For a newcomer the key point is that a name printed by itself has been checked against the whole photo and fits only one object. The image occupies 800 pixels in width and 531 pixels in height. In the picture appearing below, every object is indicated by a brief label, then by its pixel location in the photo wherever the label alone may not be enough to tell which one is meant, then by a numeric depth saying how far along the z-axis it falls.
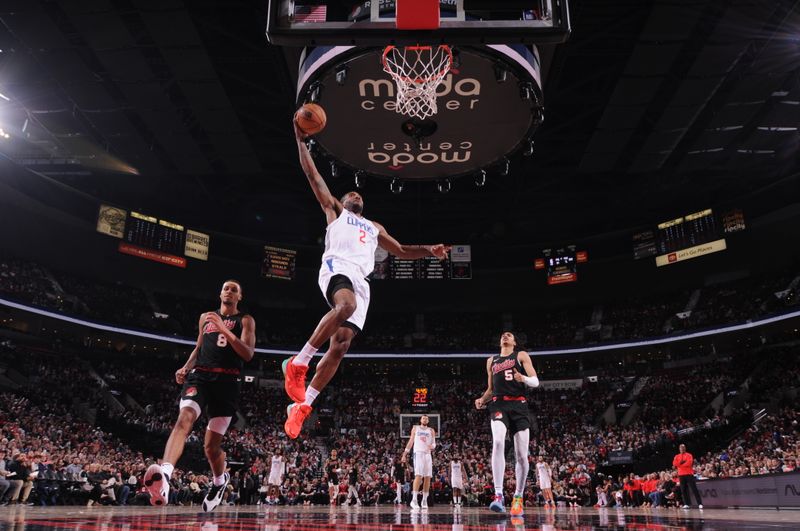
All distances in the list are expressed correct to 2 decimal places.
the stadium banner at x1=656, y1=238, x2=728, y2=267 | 25.95
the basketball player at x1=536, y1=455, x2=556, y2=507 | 17.05
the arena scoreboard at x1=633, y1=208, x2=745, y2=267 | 25.92
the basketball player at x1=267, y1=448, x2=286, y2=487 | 18.97
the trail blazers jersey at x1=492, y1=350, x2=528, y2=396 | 7.80
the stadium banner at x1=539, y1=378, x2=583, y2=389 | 31.55
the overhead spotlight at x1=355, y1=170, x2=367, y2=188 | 13.74
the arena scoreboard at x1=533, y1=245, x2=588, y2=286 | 30.50
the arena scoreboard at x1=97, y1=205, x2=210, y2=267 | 26.47
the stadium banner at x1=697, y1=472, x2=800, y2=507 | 11.52
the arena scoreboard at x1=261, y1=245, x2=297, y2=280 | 30.19
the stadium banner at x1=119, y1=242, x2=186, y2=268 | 26.91
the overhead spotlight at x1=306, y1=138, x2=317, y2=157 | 12.45
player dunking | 4.97
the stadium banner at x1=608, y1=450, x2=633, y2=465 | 22.66
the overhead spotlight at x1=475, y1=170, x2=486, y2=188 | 13.91
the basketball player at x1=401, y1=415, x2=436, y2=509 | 13.15
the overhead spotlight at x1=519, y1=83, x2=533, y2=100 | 10.73
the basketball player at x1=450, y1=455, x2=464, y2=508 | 17.68
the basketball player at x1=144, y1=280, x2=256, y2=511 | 5.89
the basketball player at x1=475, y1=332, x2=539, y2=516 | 7.65
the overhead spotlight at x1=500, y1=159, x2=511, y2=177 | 13.27
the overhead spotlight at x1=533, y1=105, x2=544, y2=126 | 11.37
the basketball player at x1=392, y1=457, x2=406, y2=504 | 18.14
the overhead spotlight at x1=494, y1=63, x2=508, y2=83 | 10.36
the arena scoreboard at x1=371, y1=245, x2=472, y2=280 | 28.09
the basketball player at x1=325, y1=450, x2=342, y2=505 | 18.55
